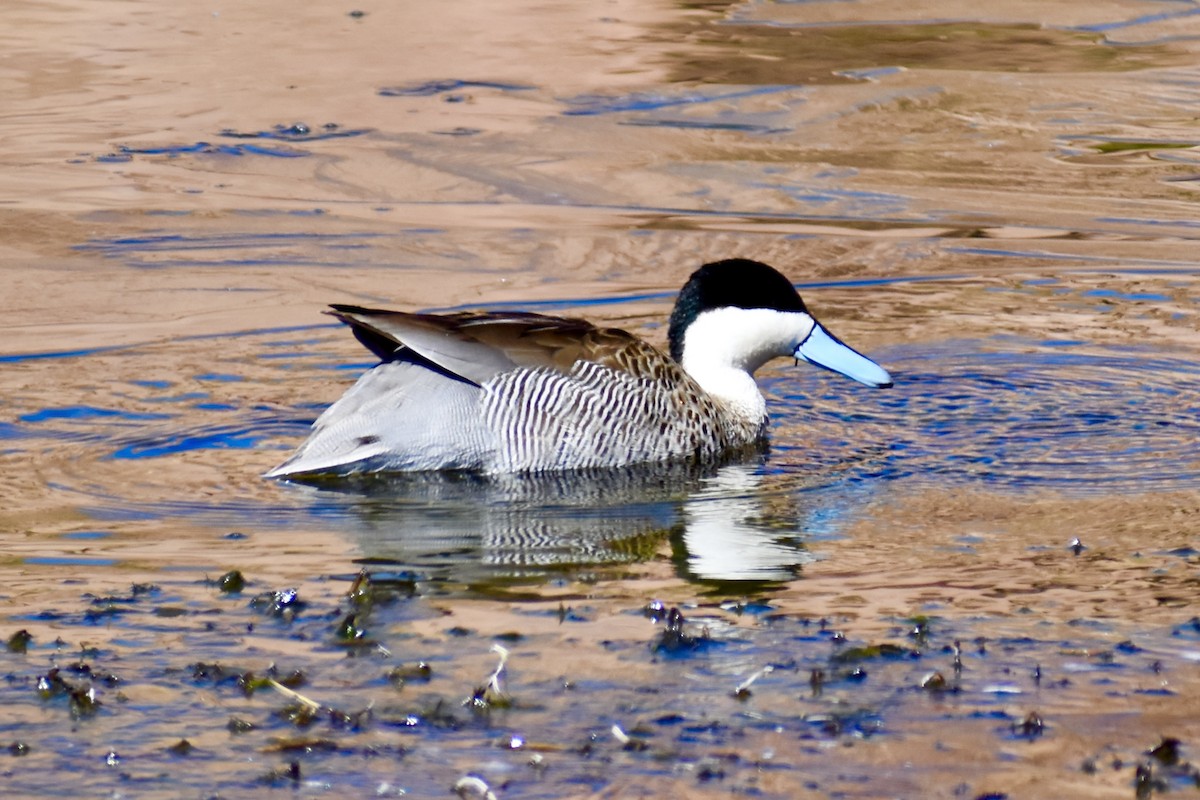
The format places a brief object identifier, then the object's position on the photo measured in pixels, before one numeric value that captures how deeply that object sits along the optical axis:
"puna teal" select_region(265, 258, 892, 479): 14.79
